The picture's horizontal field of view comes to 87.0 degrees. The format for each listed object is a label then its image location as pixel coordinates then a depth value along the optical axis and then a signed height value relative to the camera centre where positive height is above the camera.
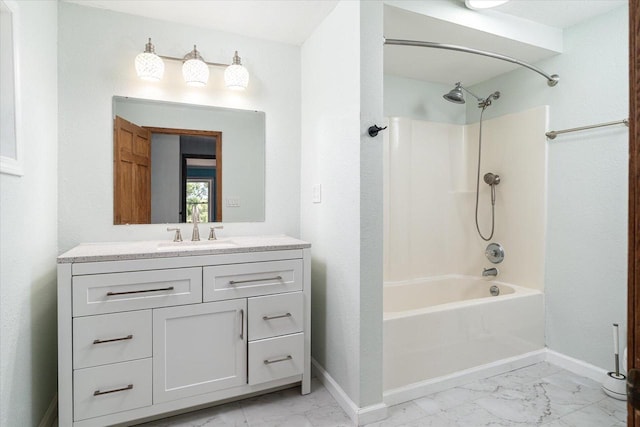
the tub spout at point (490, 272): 2.78 -0.51
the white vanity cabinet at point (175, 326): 1.52 -0.59
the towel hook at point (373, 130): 1.70 +0.40
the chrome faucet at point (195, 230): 2.11 -0.13
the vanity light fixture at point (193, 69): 1.96 +0.85
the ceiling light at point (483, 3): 1.84 +1.14
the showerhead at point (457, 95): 2.47 +0.85
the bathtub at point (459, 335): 1.88 -0.77
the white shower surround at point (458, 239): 1.97 -0.24
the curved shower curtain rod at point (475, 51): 1.84 +0.93
